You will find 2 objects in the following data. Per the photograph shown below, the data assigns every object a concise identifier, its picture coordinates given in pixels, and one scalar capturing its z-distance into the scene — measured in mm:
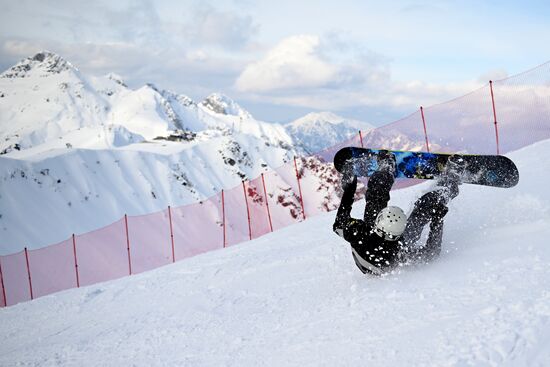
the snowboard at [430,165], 5797
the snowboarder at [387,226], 4855
